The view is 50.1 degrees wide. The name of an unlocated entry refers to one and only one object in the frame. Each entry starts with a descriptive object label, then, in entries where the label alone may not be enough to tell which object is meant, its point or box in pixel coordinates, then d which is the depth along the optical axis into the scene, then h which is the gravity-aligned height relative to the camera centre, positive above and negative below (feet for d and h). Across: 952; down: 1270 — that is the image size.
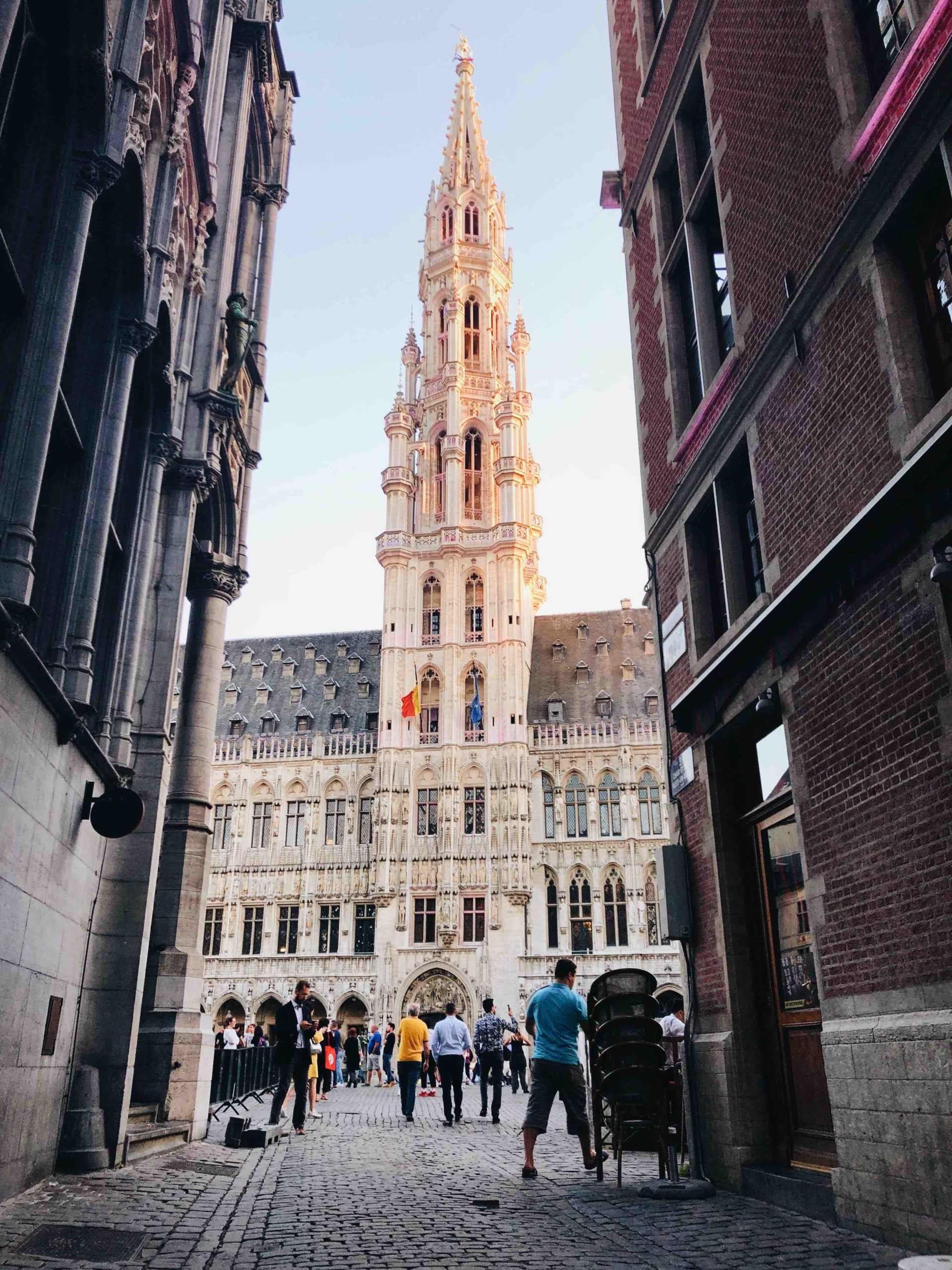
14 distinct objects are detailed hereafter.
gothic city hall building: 156.66 +43.94
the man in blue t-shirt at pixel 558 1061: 31.84 -0.09
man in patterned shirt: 59.06 +0.81
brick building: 21.59 +11.21
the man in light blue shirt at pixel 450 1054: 54.08 +0.19
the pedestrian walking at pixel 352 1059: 105.19 +0.00
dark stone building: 29.19 +19.25
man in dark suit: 46.29 +0.66
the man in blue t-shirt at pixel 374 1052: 115.03 +0.67
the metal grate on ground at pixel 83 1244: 21.07 -3.70
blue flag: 168.86 +52.76
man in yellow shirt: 52.95 +0.23
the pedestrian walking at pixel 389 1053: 122.21 +0.59
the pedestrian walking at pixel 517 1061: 86.74 -0.23
